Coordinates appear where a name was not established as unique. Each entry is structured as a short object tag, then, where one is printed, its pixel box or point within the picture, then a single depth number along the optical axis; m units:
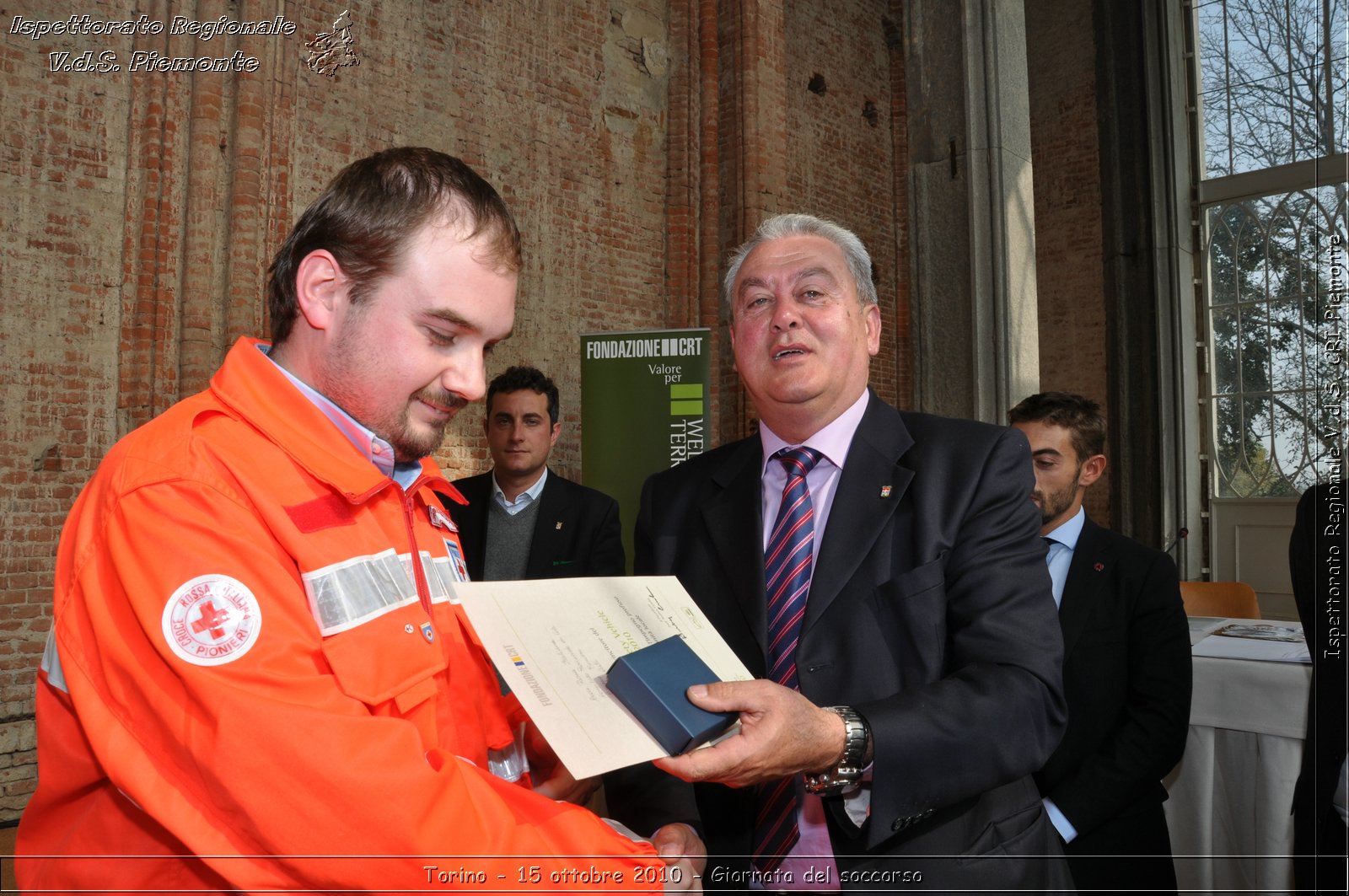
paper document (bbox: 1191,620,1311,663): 3.43
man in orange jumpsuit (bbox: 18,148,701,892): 1.07
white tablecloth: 3.18
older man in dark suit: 1.53
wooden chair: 5.52
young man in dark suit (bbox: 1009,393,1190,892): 2.71
